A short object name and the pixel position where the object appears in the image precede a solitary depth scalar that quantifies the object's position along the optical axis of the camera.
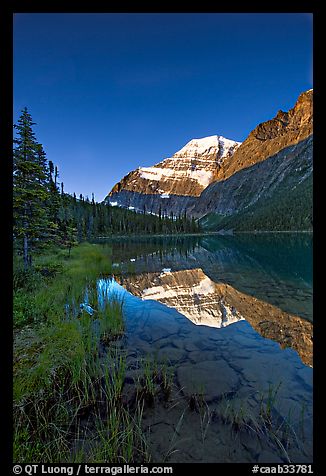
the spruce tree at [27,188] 14.82
